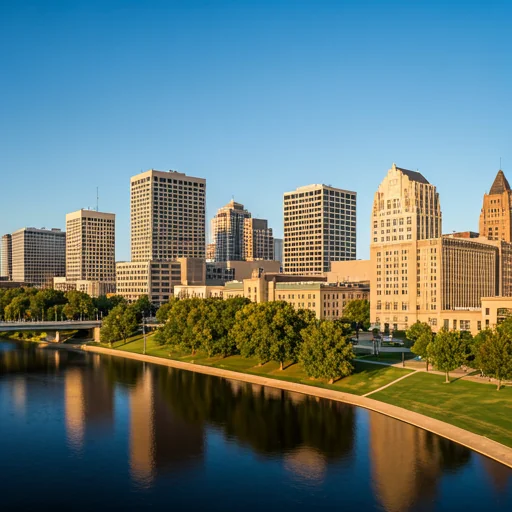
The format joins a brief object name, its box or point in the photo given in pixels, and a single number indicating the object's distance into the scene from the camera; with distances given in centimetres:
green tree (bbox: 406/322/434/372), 11802
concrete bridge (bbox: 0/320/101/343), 17600
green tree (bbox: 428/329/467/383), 10512
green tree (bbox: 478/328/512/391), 9594
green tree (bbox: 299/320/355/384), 11169
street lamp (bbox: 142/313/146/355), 16798
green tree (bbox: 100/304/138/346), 18600
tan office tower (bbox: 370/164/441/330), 19912
